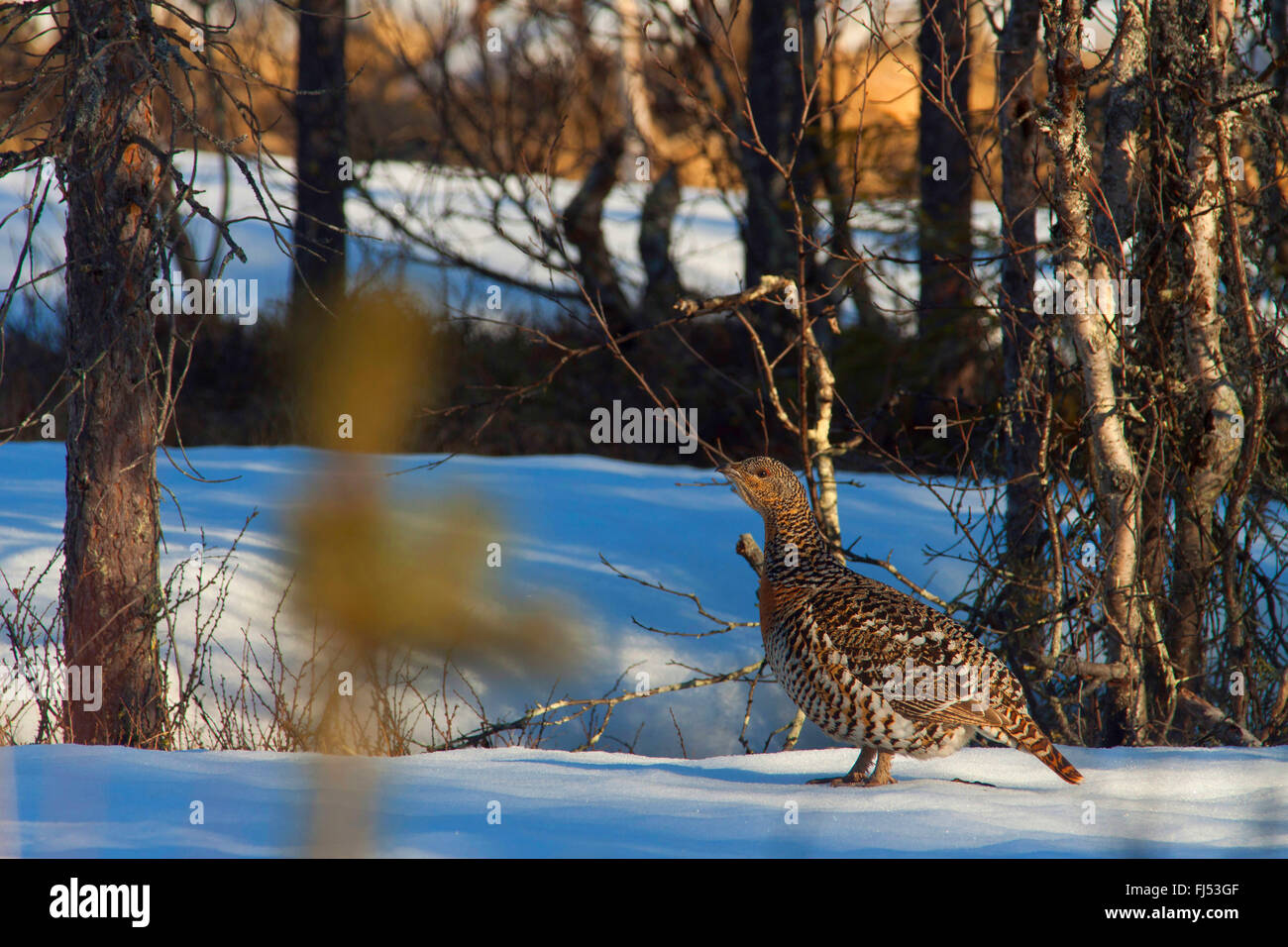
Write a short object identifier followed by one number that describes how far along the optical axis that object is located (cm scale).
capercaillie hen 606
